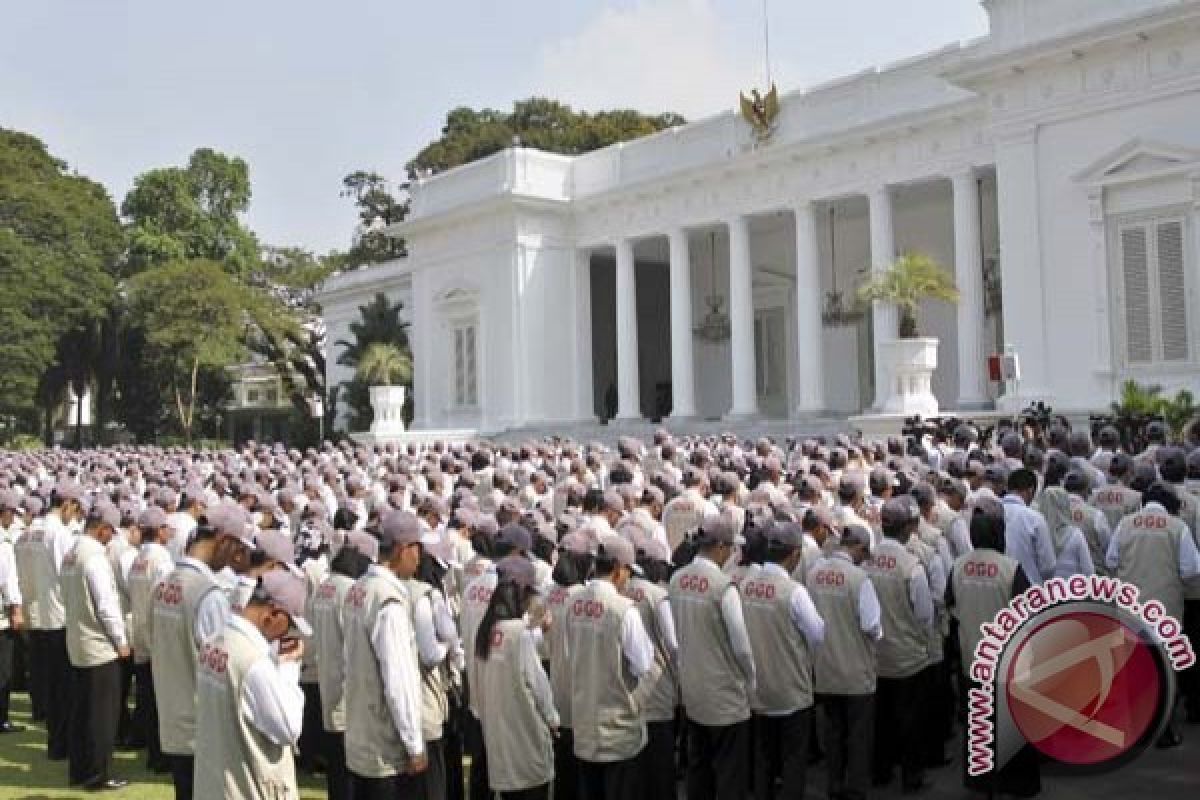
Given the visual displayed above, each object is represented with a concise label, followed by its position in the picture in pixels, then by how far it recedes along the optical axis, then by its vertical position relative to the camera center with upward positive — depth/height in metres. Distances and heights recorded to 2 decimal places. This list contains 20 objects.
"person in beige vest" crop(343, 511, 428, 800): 5.08 -1.12
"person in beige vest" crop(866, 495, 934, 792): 6.29 -1.18
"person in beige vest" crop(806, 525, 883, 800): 6.11 -1.25
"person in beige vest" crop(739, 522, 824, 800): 5.77 -1.12
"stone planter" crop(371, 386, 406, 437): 28.68 +0.89
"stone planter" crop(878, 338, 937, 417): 16.91 +0.85
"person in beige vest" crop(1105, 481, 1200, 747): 6.98 -0.85
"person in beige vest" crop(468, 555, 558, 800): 5.15 -1.21
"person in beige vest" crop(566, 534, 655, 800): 5.29 -1.13
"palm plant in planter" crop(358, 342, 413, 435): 28.80 +1.75
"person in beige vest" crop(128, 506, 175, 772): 7.20 -0.89
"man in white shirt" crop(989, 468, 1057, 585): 7.05 -0.76
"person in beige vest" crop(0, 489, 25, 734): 8.43 -1.19
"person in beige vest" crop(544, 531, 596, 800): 5.55 -0.91
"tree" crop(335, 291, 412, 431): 33.74 +3.45
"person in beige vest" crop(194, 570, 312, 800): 4.21 -0.98
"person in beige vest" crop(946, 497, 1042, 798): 6.12 -0.93
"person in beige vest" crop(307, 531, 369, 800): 5.62 -1.01
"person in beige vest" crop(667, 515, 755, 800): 5.60 -1.15
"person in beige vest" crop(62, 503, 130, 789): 7.12 -1.36
